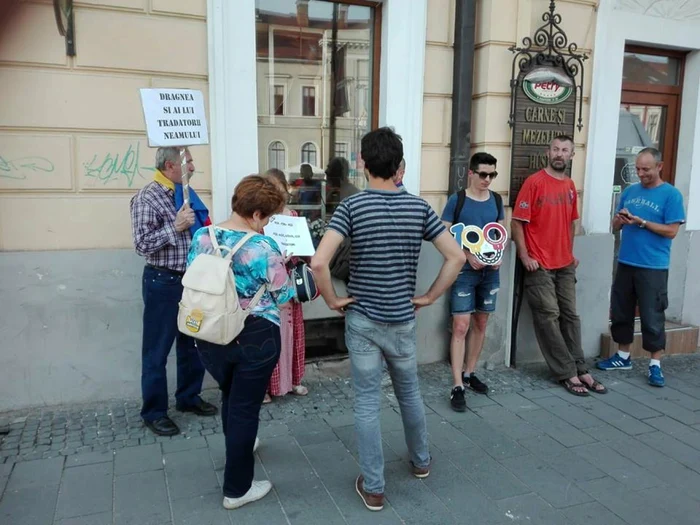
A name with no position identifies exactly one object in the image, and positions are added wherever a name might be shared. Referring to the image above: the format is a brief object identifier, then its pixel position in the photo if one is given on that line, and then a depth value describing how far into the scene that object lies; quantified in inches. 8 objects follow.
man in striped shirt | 111.0
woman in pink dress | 167.6
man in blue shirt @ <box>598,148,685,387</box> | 189.6
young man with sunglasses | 170.1
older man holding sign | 133.8
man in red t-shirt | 184.1
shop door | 231.5
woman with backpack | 107.2
